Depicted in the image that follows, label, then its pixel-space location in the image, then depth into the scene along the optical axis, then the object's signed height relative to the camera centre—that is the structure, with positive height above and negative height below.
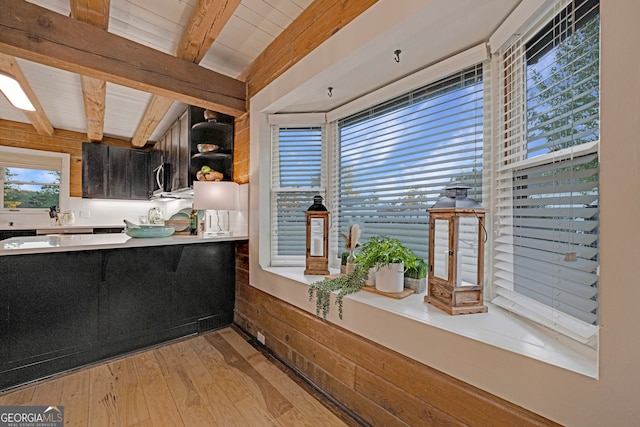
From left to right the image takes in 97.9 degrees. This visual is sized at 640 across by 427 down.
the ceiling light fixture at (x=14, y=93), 2.33 +1.09
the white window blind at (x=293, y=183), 2.46 +0.26
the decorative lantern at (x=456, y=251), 1.27 -0.19
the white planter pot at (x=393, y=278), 1.55 -0.36
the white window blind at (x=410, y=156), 1.59 +0.39
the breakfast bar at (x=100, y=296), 1.82 -0.66
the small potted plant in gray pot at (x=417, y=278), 1.63 -0.39
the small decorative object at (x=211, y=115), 3.02 +1.05
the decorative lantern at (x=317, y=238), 2.06 -0.19
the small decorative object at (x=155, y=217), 3.42 -0.07
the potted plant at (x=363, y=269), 1.57 -0.34
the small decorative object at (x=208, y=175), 2.90 +0.39
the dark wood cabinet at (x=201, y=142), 3.02 +0.78
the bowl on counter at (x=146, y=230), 2.45 -0.17
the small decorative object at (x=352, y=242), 1.88 -0.20
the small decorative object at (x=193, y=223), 3.08 -0.12
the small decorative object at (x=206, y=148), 2.99 +0.69
